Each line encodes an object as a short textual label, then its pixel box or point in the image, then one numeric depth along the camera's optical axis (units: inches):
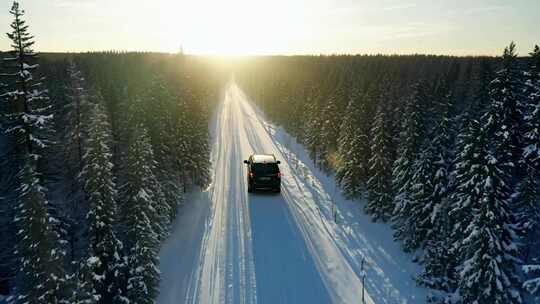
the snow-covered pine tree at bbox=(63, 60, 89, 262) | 956.8
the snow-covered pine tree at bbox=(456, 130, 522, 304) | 526.3
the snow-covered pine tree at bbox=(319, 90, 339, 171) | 1478.8
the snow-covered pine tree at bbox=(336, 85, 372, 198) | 1104.8
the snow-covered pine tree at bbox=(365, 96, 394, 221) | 942.4
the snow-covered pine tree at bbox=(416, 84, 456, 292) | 625.0
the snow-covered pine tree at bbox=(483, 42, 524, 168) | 679.1
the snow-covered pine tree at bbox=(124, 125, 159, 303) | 573.3
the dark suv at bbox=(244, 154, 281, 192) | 1034.7
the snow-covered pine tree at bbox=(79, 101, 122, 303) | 612.4
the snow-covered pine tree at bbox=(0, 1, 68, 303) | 446.6
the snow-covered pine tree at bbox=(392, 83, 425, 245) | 807.7
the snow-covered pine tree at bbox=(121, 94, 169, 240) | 686.5
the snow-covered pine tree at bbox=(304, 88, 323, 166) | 1625.2
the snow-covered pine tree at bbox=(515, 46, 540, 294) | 611.2
